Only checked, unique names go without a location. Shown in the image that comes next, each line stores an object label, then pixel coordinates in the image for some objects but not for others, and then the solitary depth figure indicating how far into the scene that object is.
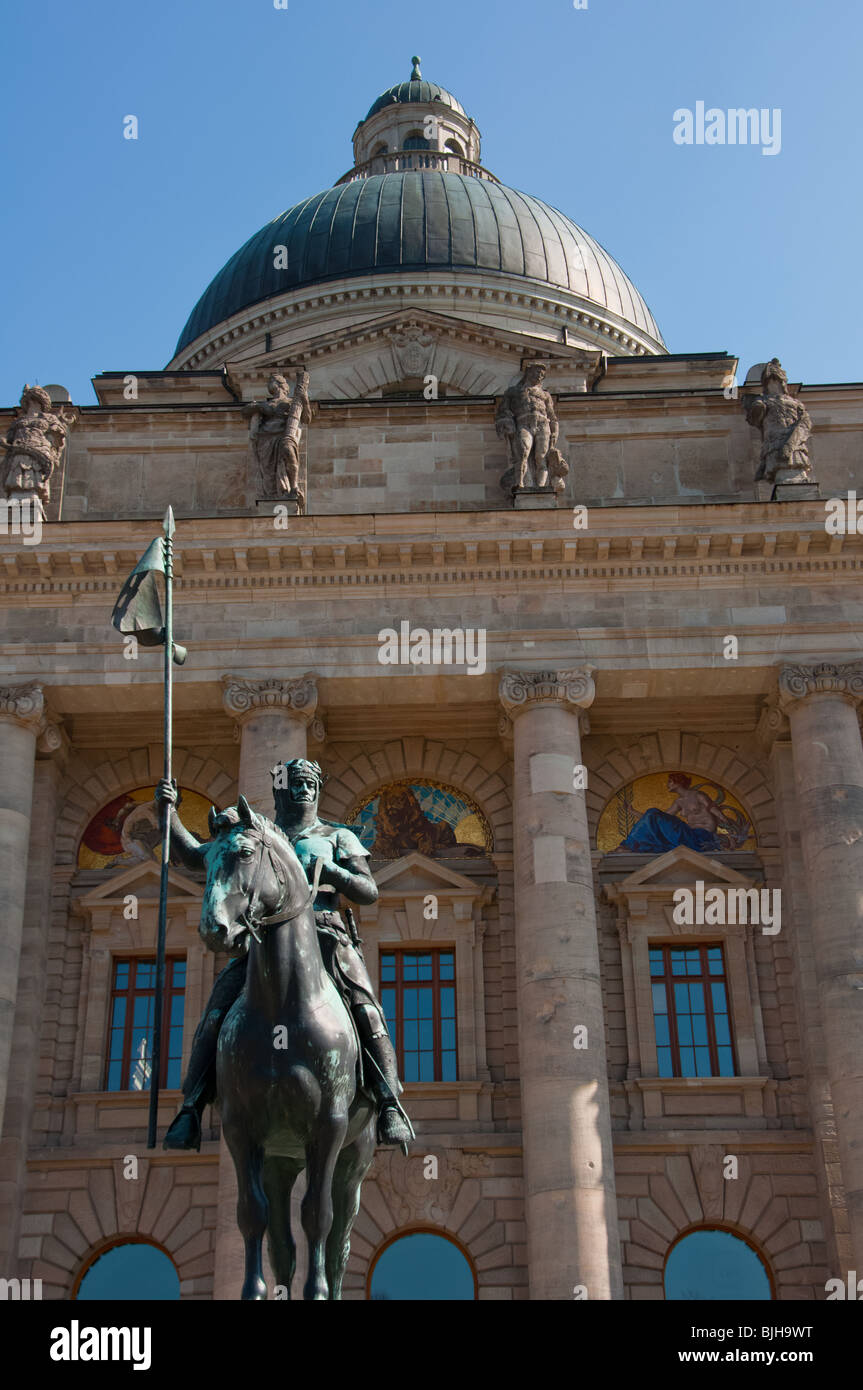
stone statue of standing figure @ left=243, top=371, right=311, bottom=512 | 26.91
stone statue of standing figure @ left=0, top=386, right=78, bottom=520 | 26.81
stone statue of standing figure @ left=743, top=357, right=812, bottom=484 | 26.86
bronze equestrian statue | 11.38
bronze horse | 10.72
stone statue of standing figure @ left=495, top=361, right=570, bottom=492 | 26.84
